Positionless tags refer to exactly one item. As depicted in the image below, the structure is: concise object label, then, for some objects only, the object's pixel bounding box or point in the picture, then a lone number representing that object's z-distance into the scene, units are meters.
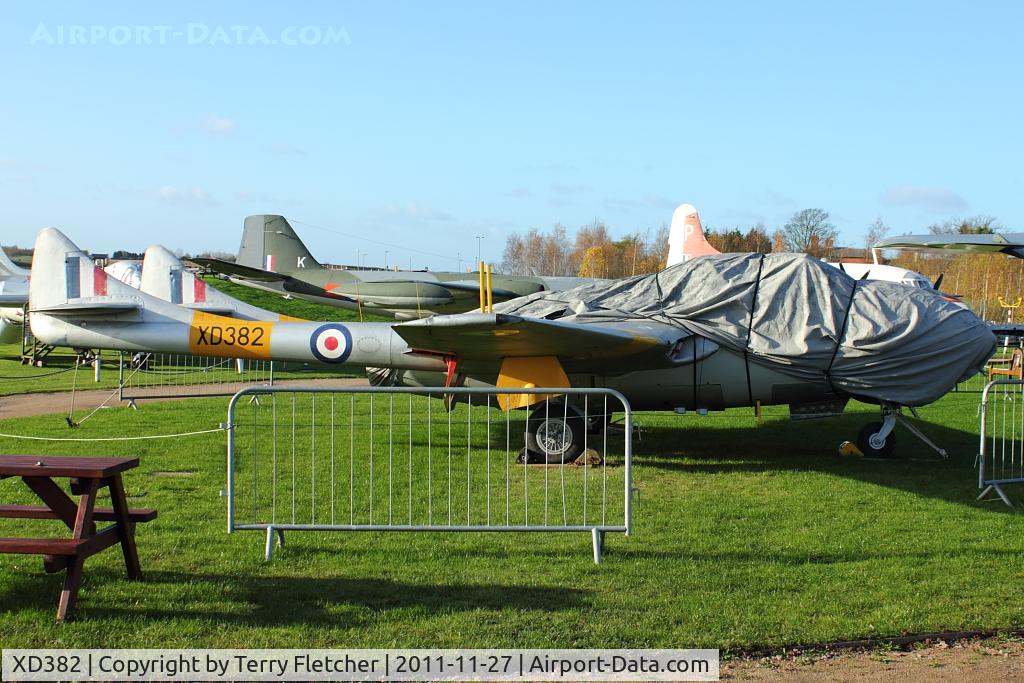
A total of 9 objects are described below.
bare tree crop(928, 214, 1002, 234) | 50.78
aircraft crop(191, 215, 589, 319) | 26.67
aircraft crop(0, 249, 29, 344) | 26.89
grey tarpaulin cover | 10.20
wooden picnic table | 5.12
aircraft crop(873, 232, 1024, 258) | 19.03
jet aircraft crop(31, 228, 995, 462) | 10.20
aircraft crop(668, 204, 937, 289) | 32.41
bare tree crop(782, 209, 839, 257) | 58.93
